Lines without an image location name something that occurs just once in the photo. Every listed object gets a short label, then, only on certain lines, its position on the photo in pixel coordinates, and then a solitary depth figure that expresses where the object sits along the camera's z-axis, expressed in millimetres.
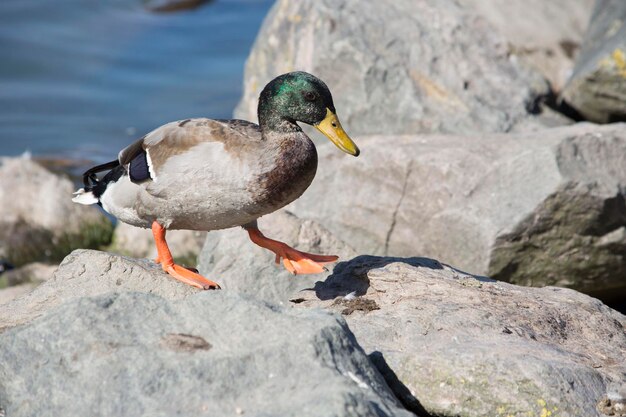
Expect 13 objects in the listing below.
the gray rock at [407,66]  17141
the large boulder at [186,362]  7031
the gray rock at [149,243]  16984
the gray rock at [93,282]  9977
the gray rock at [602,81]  17453
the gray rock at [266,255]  11312
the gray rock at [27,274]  16812
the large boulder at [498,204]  13680
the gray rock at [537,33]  20172
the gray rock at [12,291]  14750
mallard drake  10227
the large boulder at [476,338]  8266
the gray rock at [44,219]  18594
